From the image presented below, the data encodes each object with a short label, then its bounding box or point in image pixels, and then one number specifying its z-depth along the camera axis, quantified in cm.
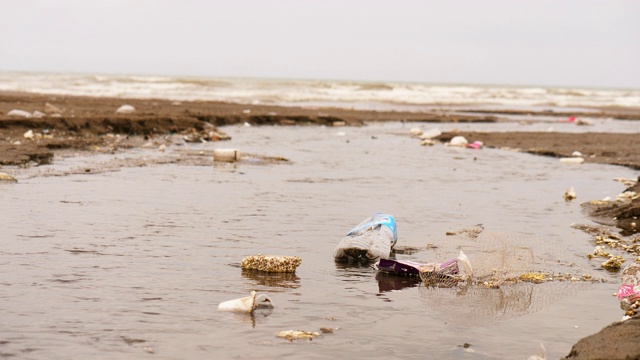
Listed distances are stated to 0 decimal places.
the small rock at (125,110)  2750
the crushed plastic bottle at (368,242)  873
